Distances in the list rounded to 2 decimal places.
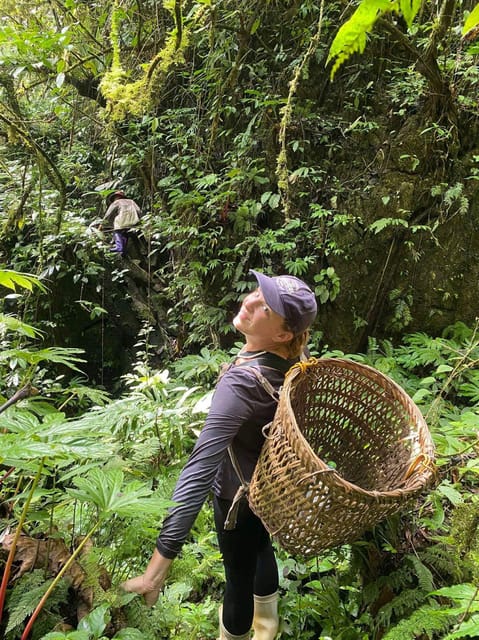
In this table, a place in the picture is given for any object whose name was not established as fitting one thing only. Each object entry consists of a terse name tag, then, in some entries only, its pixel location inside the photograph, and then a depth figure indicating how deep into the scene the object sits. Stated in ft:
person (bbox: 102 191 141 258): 19.48
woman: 4.53
